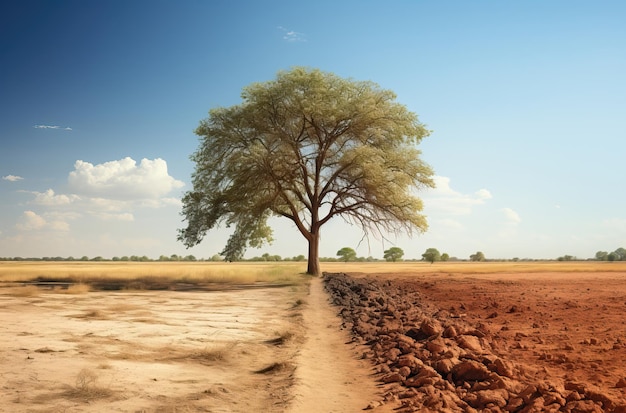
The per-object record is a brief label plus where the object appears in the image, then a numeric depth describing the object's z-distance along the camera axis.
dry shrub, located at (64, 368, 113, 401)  5.93
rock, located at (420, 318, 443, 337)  9.62
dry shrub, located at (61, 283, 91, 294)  22.45
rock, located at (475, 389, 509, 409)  5.82
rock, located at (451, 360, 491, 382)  6.67
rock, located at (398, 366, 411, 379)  7.26
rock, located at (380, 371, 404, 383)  7.18
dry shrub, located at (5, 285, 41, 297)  20.94
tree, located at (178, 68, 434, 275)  31.44
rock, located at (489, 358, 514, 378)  6.66
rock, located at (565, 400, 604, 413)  5.14
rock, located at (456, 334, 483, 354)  8.30
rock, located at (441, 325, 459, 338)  9.28
